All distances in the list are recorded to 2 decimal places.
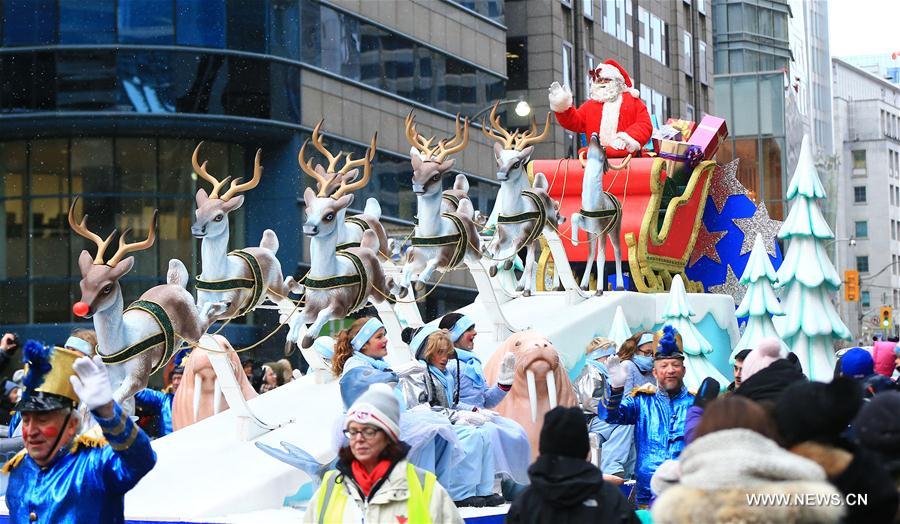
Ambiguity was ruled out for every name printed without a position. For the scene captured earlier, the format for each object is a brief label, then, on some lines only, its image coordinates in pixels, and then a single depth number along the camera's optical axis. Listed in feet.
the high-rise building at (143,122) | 96.89
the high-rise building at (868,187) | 352.08
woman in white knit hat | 19.75
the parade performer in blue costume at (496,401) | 35.24
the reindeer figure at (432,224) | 48.65
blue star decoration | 70.13
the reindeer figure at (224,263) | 42.63
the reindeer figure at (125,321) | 37.47
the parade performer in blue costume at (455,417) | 34.01
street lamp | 73.16
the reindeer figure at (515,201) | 54.54
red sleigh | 64.90
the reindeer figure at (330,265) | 43.73
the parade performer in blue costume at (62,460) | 19.80
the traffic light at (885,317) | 163.94
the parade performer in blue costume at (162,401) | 43.24
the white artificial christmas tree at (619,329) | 56.13
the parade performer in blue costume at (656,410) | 31.76
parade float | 37.99
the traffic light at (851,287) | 174.19
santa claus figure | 66.28
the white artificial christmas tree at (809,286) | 53.26
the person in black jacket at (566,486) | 18.61
